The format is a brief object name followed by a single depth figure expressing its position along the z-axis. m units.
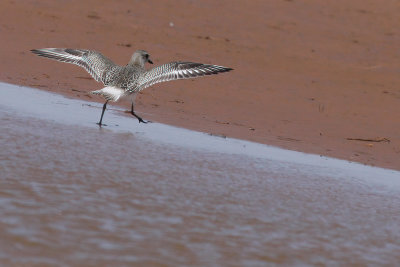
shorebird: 18.89
